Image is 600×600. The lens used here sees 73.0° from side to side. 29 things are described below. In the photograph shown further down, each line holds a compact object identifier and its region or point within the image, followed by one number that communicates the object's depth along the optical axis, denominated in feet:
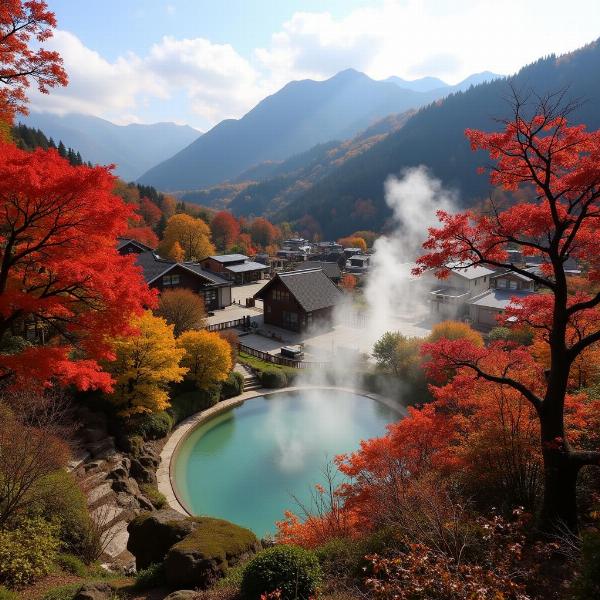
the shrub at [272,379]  82.38
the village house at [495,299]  109.19
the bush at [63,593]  24.73
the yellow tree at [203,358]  71.97
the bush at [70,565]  31.07
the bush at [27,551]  27.35
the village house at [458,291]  121.80
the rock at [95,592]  24.07
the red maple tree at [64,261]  26.13
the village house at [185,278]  111.14
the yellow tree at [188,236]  182.60
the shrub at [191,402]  66.54
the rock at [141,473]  50.72
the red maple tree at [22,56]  32.68
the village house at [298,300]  114.01
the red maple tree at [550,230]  25.26
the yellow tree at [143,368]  55.83
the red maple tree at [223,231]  256.93
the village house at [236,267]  168.04
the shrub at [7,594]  24.22
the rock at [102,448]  50.78
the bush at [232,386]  76.74
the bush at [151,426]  57.31
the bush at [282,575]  22.97
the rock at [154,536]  31.71
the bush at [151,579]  28.45
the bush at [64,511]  33.27
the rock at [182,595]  24.52
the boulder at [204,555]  27.35
